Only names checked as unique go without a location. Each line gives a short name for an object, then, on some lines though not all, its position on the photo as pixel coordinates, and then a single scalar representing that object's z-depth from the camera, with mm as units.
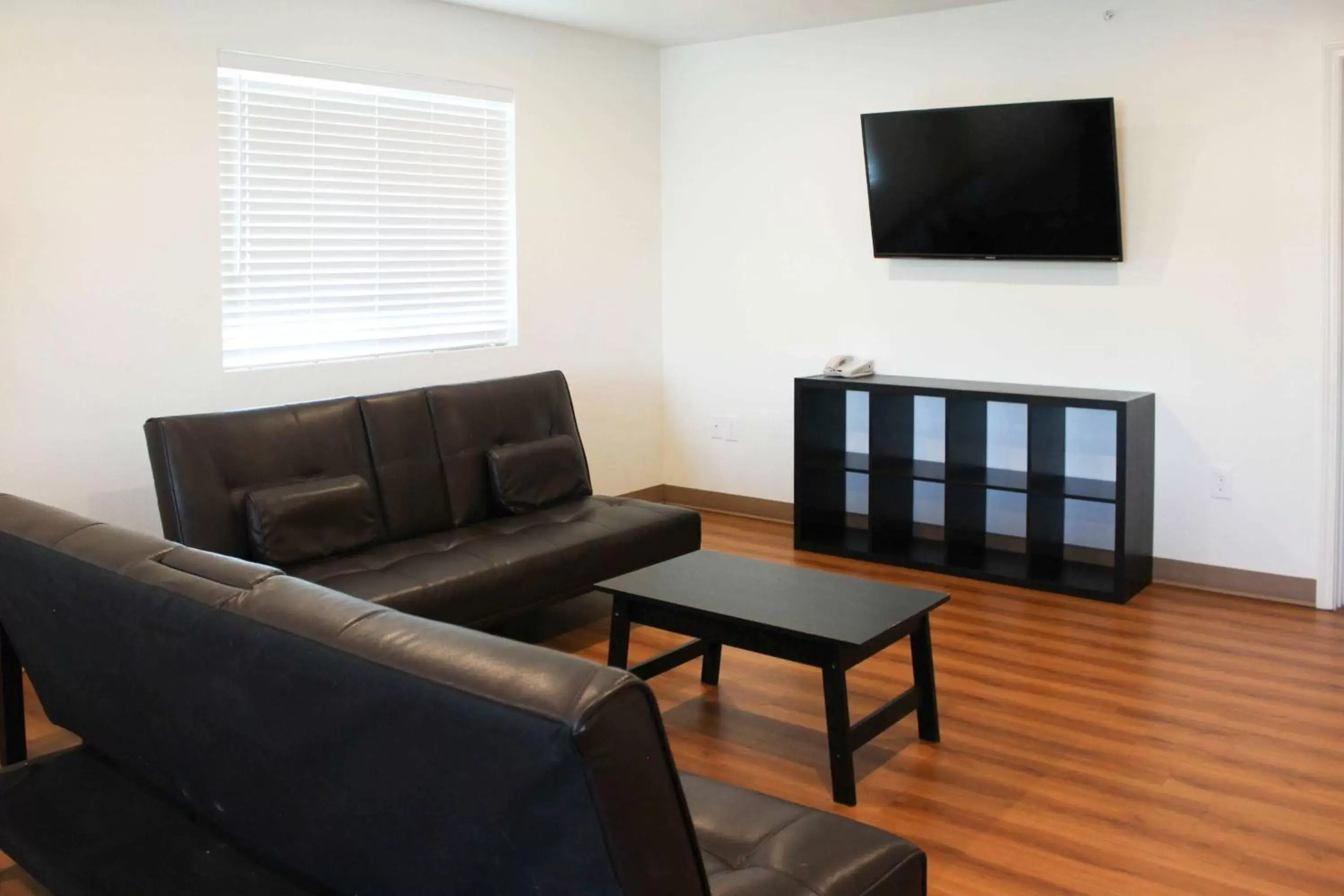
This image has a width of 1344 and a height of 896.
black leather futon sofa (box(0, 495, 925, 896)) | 1435
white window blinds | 4820
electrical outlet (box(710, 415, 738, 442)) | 6633
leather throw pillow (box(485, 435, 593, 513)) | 4824
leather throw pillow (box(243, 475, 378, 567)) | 3971
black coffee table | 3156
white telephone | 5836
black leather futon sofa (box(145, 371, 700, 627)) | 3936
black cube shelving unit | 4961
